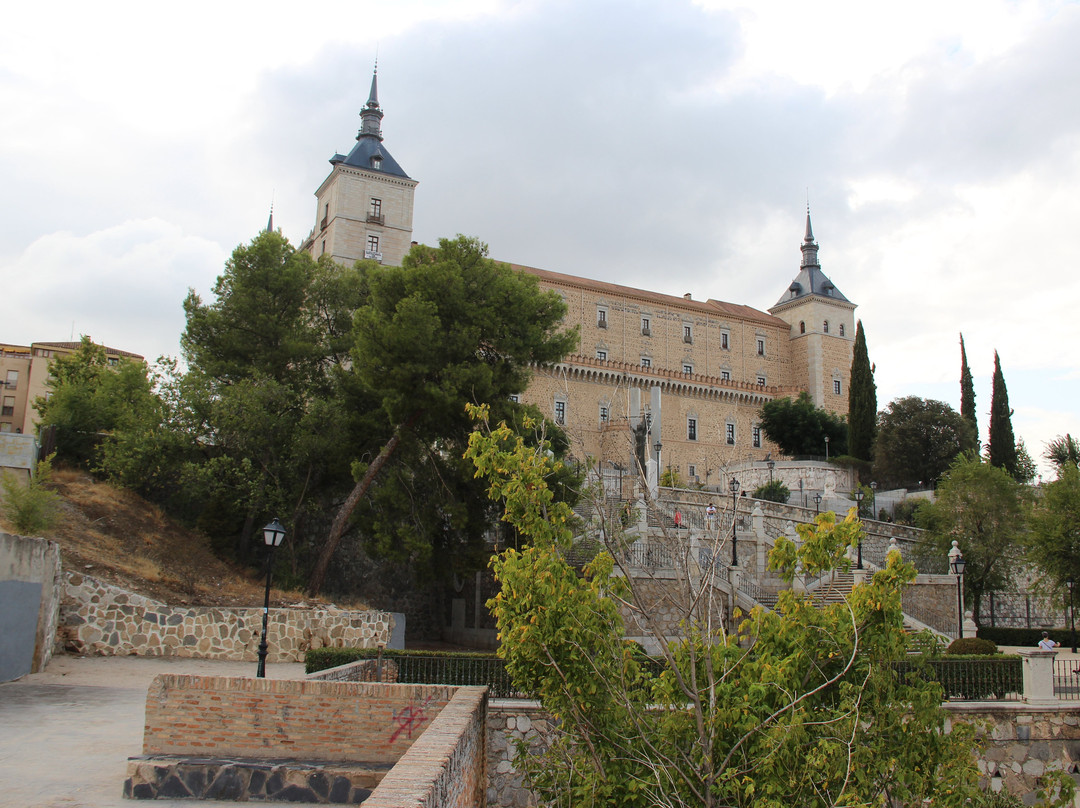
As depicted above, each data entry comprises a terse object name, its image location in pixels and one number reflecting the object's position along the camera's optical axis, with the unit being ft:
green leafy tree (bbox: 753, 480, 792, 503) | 139.54
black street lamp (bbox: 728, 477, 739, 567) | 73.88
